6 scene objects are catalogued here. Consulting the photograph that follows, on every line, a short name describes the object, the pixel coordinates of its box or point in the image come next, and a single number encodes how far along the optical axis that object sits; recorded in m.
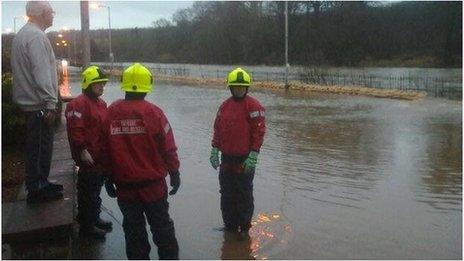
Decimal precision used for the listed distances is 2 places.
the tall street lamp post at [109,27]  49.08
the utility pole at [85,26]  9.97
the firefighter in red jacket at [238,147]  5.33
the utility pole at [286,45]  33.77
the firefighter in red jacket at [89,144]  4.40
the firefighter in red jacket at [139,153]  4.05
